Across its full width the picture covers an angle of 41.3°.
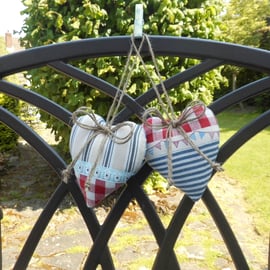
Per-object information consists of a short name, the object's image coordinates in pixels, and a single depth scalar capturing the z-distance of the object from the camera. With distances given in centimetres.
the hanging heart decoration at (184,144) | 70
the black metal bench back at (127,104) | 77
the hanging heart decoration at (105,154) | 70
